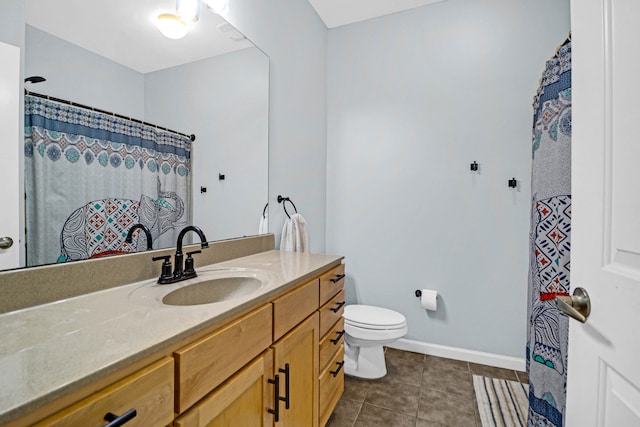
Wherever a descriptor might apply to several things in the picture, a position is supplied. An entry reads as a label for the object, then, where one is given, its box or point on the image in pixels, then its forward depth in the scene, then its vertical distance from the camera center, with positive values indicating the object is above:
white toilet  1.88 -0.83
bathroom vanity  0.49 -0.31
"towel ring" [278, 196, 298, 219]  1.96 +0.05
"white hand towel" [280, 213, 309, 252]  1.87 -0.17
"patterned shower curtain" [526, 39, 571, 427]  1.13 -0.16
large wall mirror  0.89 +0.48
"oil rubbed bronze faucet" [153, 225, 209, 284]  1.07 -0.22
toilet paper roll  2.20 -0.69
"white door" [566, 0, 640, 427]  0.54 -0.01
